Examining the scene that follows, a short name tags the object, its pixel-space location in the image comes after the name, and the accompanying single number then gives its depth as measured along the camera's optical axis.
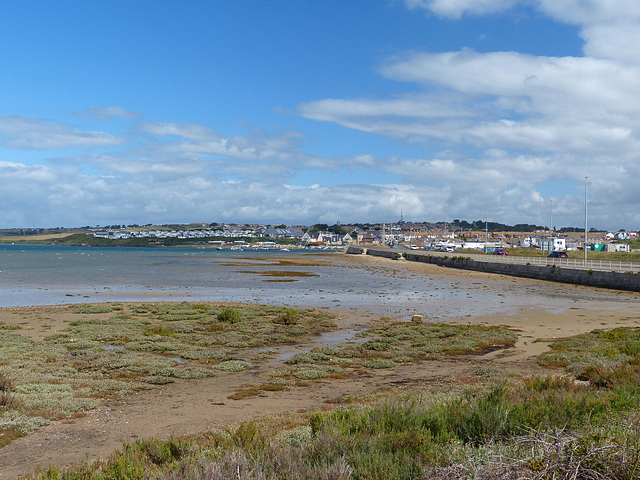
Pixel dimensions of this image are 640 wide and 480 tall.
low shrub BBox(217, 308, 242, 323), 21.27
